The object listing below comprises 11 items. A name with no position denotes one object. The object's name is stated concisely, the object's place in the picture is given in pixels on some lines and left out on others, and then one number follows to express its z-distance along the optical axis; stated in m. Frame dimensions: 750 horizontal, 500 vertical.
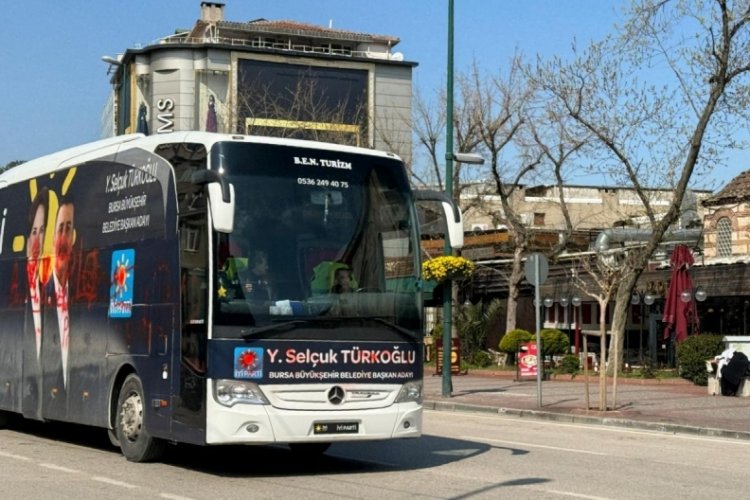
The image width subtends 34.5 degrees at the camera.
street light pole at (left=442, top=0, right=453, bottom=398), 26.06
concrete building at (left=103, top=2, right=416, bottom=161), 94.19
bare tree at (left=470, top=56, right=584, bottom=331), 39.78
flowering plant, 26.05
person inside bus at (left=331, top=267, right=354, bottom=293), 12.16
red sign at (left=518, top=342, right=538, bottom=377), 32.00
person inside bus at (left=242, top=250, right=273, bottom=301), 11.76
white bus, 11.75
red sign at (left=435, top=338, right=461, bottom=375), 35.78
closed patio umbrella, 31.97
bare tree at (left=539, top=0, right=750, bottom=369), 29.98
